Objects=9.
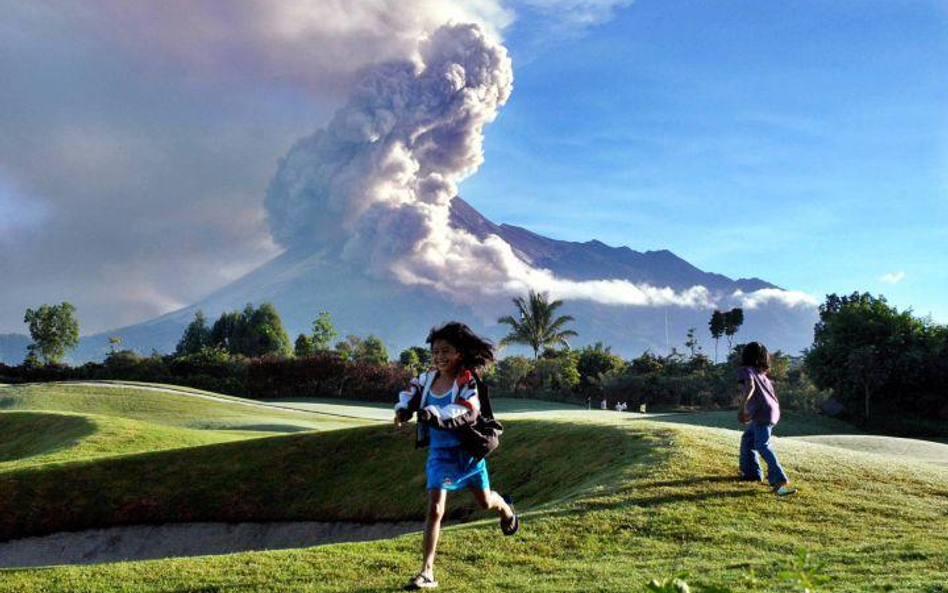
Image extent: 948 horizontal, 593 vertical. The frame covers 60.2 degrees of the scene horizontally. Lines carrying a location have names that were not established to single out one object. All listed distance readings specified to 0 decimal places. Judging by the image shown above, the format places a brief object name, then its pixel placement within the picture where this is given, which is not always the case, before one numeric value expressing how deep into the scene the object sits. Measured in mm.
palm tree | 93750
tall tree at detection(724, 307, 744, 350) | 93000
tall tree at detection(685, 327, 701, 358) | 90450
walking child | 14992
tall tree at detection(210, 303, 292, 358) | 123812
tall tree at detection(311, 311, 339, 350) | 109588
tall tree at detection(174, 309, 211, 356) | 127750
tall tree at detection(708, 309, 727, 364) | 94688
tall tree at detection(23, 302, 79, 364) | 123250
